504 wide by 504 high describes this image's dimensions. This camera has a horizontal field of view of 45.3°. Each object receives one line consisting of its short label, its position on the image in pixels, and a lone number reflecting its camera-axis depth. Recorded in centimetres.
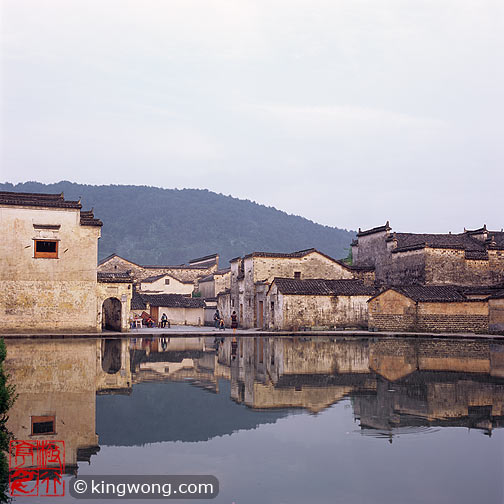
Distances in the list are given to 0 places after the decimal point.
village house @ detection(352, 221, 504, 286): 4453
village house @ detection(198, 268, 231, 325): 5362
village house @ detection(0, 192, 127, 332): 3059
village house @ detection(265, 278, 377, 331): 3878
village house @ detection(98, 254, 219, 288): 6381
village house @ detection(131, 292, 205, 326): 4866
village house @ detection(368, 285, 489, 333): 3712
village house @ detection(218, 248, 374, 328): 4347
